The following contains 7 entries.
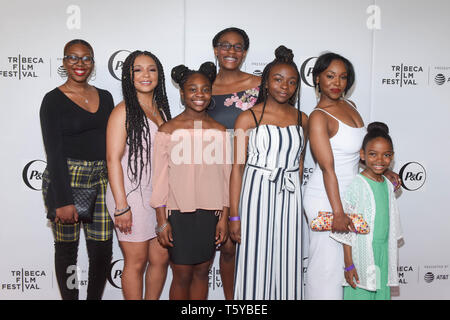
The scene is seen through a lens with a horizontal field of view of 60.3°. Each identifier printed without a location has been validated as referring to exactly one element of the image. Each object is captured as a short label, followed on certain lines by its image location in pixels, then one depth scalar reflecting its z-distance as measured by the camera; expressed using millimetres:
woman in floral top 2529
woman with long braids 2299
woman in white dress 2189
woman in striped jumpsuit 2256
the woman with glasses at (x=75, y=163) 2357
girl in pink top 2203
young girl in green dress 2189
